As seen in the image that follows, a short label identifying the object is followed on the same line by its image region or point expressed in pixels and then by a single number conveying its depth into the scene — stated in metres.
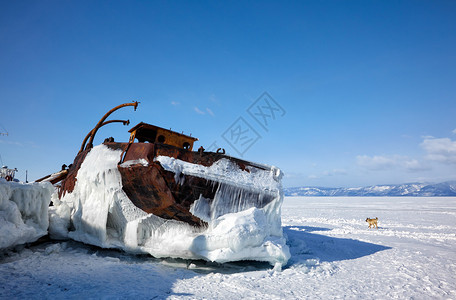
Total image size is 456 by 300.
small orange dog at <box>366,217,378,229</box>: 13.04
